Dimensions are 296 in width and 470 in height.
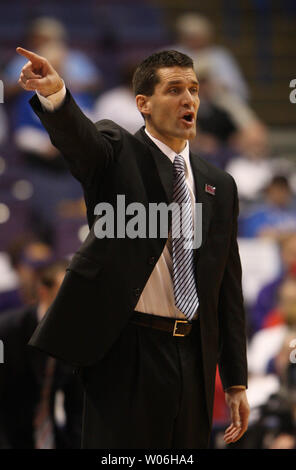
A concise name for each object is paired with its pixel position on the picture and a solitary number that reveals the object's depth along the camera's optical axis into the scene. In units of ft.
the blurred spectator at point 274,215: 40.70
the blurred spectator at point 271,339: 30.45
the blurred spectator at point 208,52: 48.39
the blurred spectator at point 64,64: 44.75
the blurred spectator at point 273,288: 34.42
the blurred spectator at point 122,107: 44.21
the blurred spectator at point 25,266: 32.48
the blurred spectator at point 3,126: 43.29
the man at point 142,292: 14.46
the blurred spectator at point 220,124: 45.34
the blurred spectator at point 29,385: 26.27
